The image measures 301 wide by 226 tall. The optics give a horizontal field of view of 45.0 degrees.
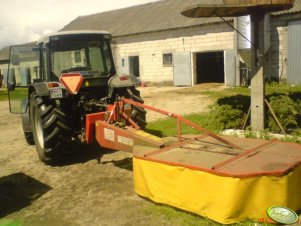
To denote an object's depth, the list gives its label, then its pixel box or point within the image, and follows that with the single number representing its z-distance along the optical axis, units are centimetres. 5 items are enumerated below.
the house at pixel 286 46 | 1595
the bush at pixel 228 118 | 778
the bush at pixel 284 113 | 718
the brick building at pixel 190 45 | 1634
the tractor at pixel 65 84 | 607
